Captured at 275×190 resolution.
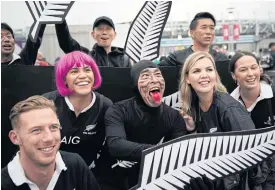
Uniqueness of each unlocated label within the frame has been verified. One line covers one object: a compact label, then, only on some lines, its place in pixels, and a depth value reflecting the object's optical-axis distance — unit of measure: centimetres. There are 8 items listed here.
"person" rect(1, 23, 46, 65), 284
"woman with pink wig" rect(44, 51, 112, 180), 230
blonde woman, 219
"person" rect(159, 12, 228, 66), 325
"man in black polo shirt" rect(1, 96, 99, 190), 176
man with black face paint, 229
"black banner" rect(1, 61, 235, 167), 262
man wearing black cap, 336
